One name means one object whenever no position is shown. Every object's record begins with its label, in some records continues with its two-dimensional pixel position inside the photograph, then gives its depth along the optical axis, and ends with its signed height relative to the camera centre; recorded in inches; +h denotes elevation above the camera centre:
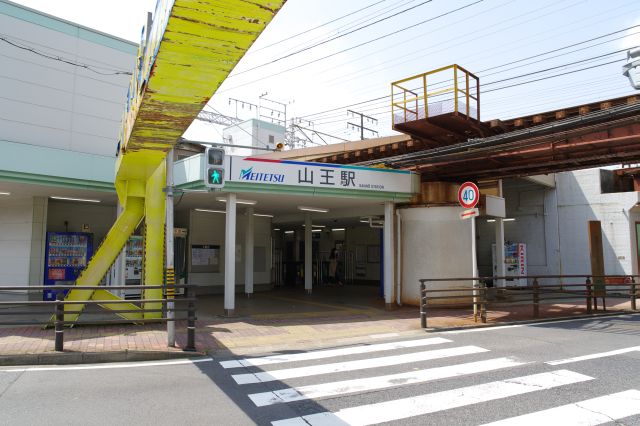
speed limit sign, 457.4 +56.5
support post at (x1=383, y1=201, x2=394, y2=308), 566.3 -4.5
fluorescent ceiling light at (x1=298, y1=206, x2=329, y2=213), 644.5 +60.3
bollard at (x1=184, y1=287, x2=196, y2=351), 329.4 -56.4
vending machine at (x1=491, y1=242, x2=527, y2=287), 823.7 -21.0
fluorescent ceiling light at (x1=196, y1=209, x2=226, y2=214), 722.9 +63.0
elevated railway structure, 443.5 +118.4
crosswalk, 201.8 -75.1
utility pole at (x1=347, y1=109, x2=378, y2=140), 1514.5 +431.4
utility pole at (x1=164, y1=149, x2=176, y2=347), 336.8 -7.9
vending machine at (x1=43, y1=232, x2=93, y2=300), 579.8 -10.1
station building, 508.7 +68.5
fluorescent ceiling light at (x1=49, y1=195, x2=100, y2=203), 586.6 +68.6
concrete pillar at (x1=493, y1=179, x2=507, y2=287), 727.1 +7.6
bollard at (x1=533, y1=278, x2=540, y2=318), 511.8 -57.3
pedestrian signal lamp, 317.4 +58.0
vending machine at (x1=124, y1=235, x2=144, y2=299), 596.1 -17.0
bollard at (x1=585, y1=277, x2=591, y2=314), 545.1 -59.1
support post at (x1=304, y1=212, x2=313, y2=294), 775.7 -18.3
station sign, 490.0 +88.0
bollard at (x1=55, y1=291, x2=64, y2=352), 309.4 -59.0
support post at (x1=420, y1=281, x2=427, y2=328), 436.5 -56.2
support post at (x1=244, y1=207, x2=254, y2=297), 681.6 -8.4
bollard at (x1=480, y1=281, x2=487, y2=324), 467.0 -61.0
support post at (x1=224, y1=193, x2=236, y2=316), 483.2 -12.4
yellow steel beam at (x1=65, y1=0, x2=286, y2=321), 173.6 +85.0
